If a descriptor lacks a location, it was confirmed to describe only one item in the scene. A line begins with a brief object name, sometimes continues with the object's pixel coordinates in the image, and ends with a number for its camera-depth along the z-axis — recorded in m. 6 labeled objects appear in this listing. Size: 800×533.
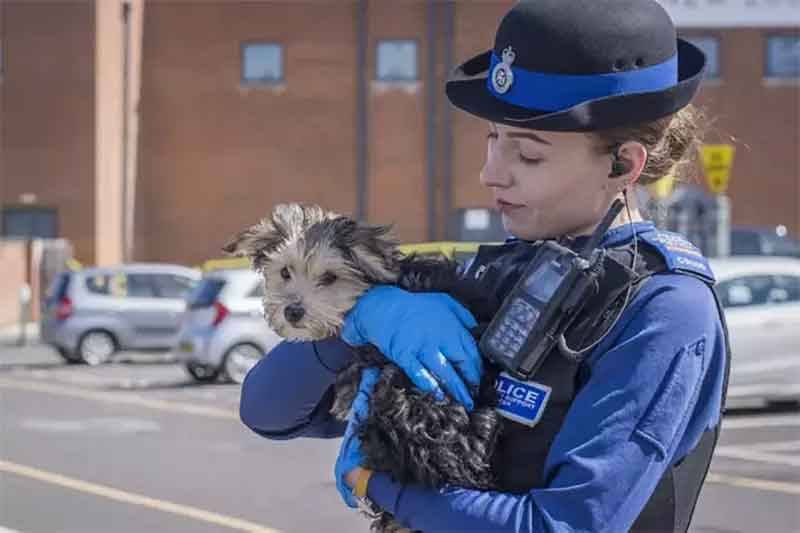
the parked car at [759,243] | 27.20
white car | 12.79
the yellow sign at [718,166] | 15.94
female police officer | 1.69
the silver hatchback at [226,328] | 16.48
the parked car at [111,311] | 20.53
